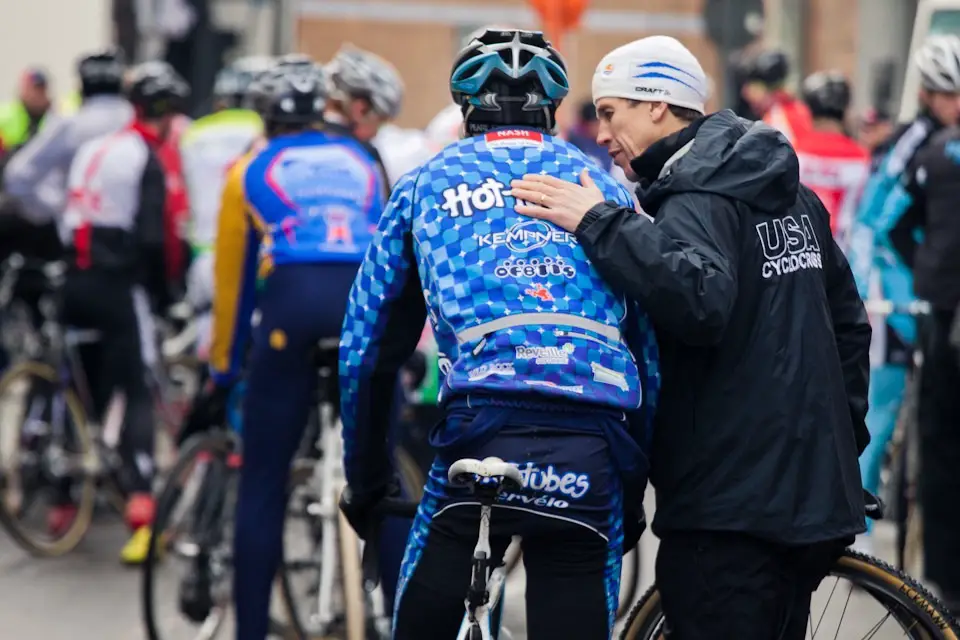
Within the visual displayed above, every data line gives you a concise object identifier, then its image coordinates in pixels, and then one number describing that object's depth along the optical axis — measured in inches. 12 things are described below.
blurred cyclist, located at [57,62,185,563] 766.5
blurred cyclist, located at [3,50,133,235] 832.9
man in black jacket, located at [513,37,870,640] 340.5
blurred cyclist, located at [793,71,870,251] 796.0
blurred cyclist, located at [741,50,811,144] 1044.8
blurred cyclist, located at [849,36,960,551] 661.9
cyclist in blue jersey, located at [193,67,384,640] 517.0
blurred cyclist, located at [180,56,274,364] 883.4
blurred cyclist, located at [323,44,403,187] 617.6
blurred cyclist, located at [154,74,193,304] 788.6
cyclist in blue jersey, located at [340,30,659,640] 342.0
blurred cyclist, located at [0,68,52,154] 1161.4
